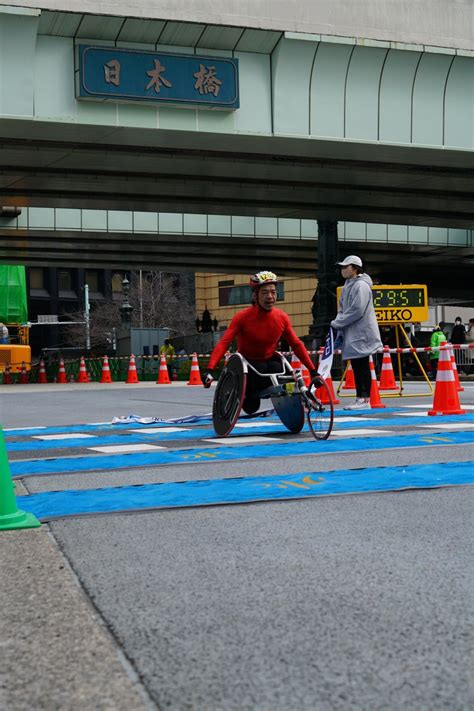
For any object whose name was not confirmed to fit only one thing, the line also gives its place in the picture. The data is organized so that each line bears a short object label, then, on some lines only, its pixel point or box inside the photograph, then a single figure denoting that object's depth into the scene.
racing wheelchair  9.70
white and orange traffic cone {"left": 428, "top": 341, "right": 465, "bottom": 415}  12.61
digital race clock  19.64
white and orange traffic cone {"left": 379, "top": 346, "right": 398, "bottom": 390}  19.31
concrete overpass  23.08
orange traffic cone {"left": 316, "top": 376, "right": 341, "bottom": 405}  9.44
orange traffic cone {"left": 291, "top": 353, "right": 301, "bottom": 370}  16.42
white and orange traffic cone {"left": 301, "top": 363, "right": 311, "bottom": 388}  18.96
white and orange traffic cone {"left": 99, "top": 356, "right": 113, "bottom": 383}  36.68
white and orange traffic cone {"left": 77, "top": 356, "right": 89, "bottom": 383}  39.86
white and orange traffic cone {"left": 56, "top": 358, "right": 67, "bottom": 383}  41.41
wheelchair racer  9.93
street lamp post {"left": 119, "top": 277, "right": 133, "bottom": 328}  47.15
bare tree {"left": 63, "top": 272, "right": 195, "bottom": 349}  77.50
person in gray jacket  13.73
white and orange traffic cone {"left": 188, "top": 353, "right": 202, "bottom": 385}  28.30
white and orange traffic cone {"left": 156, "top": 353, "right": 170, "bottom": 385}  31.34
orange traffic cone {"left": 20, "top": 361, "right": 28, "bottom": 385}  45.53
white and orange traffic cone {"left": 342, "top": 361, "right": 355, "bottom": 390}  20.56
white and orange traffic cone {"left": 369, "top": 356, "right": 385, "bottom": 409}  14.78
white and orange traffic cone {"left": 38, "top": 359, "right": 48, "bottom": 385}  44.22
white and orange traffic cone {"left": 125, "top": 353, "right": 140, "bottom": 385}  33.78
